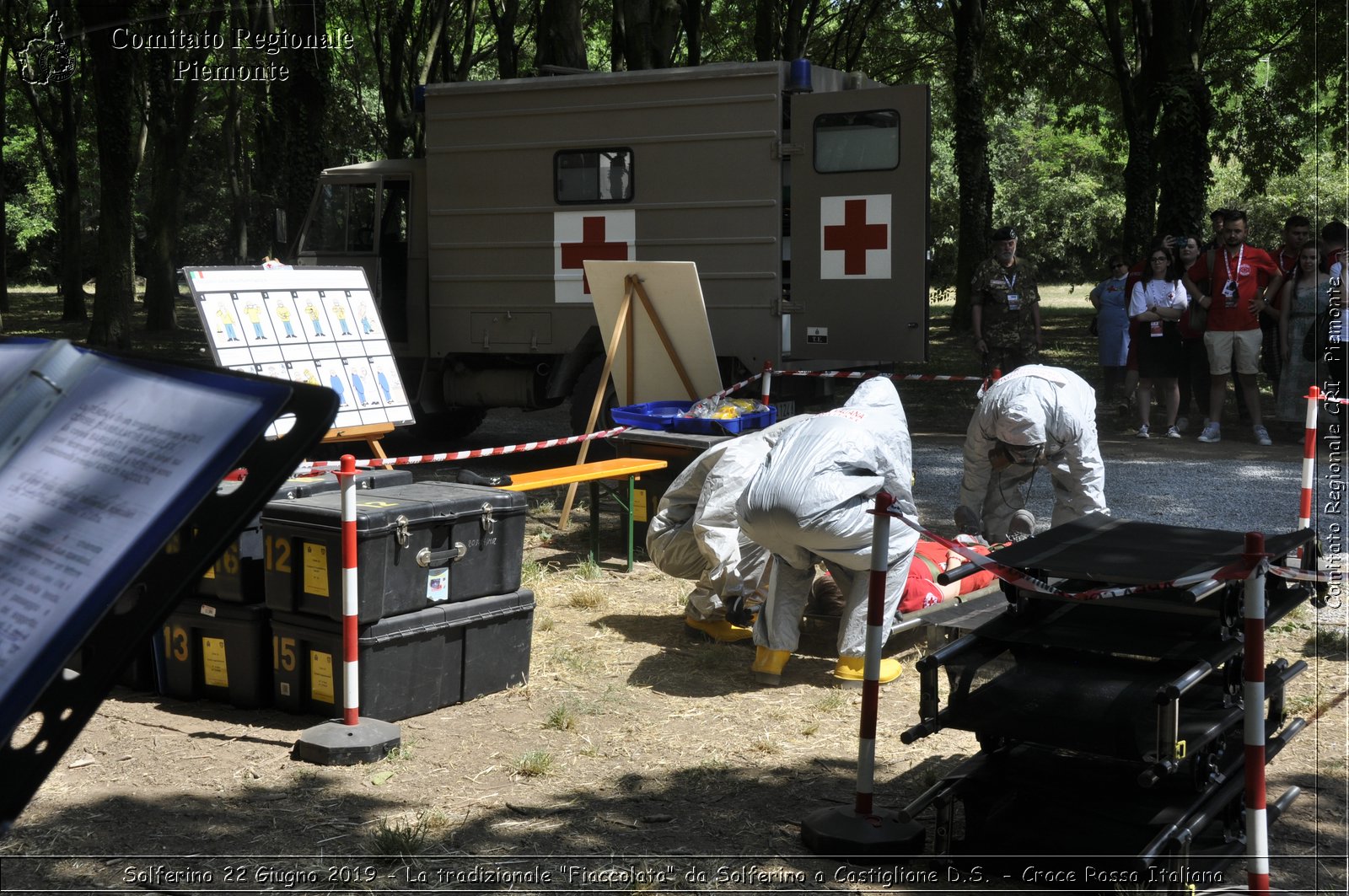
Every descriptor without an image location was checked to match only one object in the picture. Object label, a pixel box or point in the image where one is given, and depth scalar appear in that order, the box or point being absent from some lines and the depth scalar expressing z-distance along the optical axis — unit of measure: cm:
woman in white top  1205
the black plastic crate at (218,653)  532
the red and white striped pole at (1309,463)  662
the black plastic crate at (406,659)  508
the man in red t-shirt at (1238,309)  1143
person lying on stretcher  612
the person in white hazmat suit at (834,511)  529
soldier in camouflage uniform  1130
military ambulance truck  981
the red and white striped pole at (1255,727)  322
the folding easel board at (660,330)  892
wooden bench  728
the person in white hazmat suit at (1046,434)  674
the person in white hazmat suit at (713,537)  609
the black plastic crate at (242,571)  532
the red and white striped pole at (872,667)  396
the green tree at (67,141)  2664
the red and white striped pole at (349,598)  482
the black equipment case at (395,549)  505
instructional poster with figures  698
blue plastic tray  814
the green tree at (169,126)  2166
